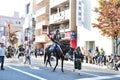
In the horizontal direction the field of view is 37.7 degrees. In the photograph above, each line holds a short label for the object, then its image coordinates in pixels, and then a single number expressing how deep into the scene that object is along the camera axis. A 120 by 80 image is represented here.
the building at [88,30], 20.42
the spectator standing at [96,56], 16.03
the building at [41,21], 30.87
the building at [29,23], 38.42
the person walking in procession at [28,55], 14.78
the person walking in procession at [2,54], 11.12
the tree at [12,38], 45.24
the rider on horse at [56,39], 10.41
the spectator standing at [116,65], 12.98
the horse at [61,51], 10.36
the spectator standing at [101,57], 15.57
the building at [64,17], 23.57
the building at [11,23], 55.33
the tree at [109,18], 14.35
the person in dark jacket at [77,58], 9.71
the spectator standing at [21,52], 14.53
